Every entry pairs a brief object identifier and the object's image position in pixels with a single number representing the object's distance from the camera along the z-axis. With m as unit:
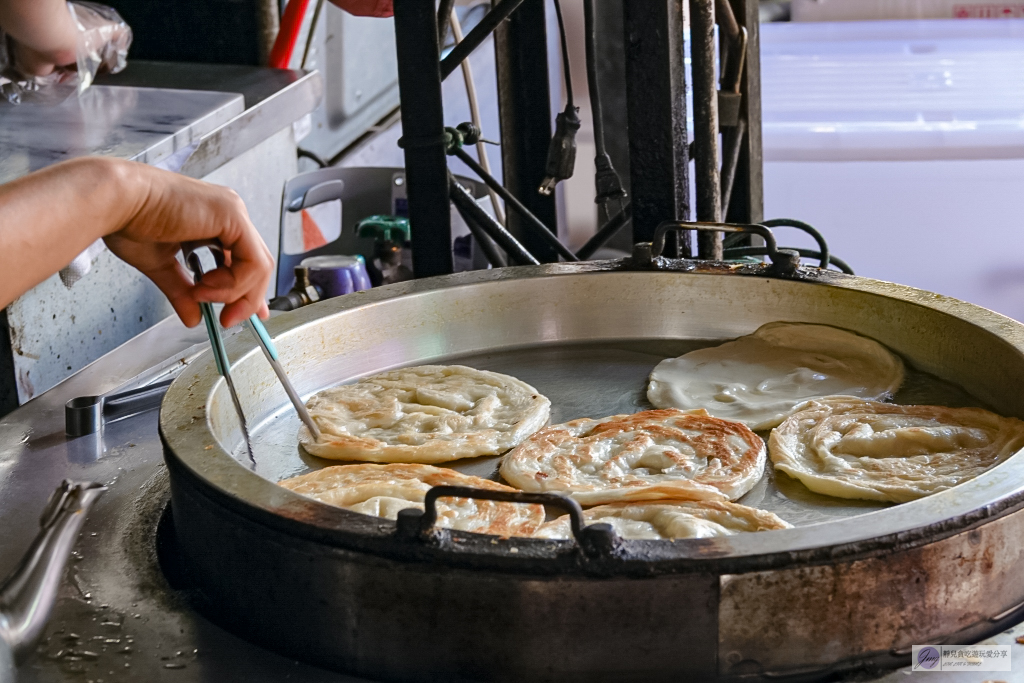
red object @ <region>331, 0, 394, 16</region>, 2.14
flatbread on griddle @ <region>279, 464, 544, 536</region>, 1.33
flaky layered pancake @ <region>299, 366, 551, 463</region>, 1.62
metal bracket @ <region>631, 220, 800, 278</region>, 1.86
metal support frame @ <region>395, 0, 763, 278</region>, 1.98
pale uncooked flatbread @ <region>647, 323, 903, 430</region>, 1.76
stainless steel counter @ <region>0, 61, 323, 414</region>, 2.49
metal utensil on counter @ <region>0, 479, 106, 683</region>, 1.17
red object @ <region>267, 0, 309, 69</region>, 3.63
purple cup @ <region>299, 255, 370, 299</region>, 2.72
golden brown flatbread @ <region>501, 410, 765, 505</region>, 1.42
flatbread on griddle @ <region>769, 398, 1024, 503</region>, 1.44
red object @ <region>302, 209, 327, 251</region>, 3.93
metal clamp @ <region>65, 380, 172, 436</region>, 1.79
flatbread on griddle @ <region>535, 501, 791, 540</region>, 1.28
